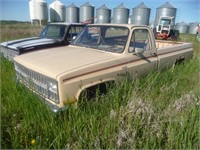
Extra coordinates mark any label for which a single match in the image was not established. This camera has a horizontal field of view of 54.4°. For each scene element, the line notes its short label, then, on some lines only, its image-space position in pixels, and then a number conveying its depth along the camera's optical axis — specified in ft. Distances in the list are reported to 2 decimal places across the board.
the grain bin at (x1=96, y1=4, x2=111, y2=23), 112.47
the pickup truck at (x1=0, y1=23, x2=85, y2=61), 20.73
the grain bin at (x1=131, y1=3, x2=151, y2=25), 107.34
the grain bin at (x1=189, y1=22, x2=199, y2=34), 141.43
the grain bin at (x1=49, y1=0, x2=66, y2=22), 128.36
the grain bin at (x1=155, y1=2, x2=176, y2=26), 98.63
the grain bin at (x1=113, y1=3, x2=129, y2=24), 109.91
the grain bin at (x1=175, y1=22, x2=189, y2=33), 146.41
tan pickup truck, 9.96
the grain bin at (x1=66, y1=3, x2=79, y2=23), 114.21
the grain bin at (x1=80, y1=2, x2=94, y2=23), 110.93
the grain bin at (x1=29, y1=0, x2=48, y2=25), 120.37
